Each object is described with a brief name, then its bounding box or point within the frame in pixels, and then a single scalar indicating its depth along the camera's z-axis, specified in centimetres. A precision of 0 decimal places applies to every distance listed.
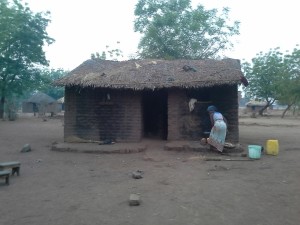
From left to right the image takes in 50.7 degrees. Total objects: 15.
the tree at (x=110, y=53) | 3341
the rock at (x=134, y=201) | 536
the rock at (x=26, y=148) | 1139
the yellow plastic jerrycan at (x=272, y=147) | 1023
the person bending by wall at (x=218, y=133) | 1016
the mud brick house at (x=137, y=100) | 1173
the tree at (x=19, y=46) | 2675
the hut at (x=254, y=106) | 4916
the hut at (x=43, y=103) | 4191
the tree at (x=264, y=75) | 3800
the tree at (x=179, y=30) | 2717
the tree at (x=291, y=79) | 2794
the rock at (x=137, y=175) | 742
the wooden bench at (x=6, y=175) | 676
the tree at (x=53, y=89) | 3104
